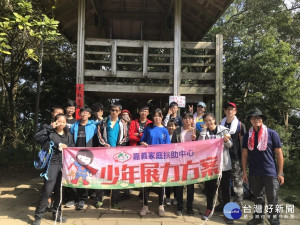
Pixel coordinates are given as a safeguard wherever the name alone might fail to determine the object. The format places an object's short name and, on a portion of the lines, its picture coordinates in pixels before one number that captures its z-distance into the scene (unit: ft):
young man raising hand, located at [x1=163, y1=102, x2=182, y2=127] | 16.71
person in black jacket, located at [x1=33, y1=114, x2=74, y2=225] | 12.80
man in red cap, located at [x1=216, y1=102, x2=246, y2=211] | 14.35
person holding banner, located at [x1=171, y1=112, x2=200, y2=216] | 14.15
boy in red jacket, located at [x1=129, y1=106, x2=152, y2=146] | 15.51
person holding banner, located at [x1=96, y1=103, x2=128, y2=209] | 14.87
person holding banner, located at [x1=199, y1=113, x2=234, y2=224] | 13.93
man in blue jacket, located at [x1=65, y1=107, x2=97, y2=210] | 14.70
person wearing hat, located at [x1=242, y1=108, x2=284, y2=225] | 12.46
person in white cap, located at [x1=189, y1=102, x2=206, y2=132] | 17.23
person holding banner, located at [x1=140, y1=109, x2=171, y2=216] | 14.09
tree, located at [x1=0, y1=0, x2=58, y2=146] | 14.03
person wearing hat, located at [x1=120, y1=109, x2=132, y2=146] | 15.87
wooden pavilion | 22.21
